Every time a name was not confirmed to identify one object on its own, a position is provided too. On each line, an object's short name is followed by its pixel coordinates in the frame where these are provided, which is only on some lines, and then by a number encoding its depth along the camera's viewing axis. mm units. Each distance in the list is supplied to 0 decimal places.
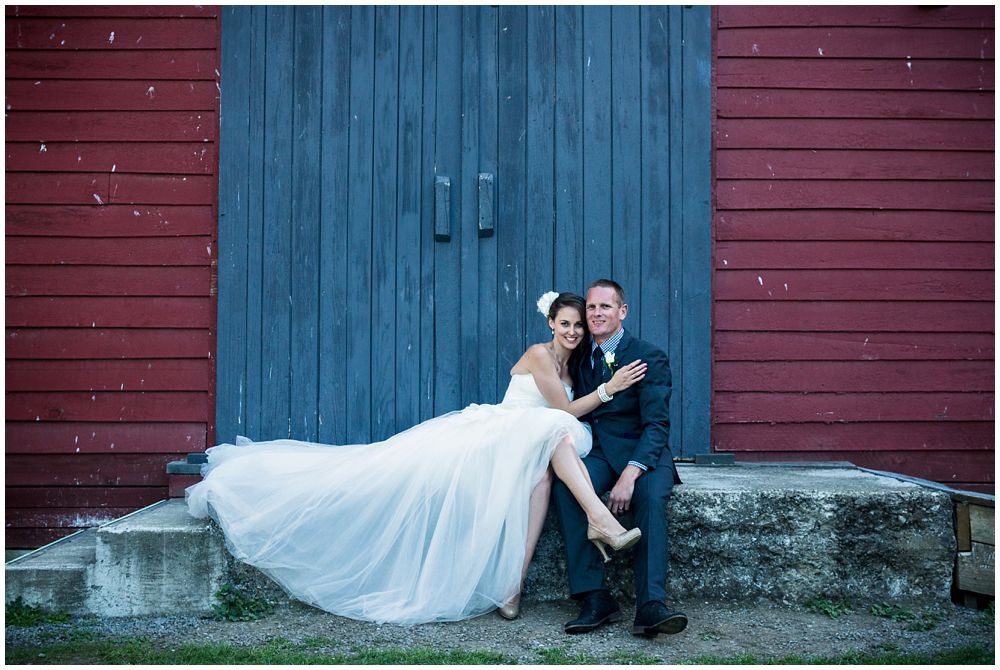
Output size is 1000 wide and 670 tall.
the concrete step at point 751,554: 3410
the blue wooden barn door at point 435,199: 4258
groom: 3094
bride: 3184
